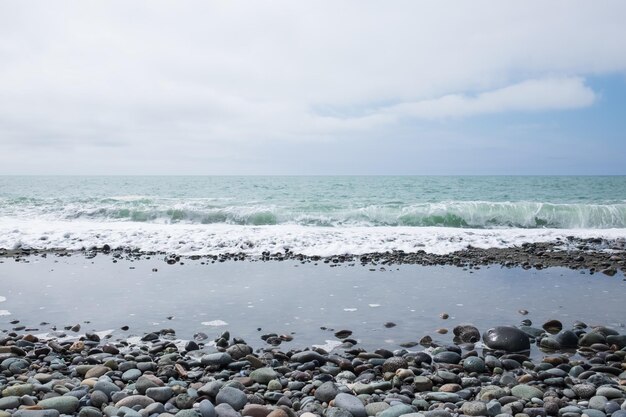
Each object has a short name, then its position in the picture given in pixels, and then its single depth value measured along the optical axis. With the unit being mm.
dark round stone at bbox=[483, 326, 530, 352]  5719
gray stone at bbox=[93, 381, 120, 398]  4348
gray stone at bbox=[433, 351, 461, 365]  5328
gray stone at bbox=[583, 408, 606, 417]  3887
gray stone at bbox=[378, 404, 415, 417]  3875
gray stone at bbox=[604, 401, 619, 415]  3977
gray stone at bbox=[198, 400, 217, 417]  3898
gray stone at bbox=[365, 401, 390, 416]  3979
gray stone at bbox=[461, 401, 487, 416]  3967
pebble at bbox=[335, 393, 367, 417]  3939
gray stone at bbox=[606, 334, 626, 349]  5730
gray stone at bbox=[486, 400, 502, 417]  3967
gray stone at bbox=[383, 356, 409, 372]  5008
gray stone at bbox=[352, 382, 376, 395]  4461
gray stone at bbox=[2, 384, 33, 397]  4201
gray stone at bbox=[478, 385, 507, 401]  4301
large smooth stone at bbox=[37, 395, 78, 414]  3975
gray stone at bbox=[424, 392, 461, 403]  4307
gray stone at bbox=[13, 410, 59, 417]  3764
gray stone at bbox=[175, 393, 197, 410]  4098
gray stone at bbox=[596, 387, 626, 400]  4254
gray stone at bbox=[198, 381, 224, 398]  4294
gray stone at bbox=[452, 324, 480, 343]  6075
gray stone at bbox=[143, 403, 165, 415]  3933
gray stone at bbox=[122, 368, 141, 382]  4727
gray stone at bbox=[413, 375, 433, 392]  4594
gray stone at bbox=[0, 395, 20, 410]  3969
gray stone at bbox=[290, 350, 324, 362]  5242
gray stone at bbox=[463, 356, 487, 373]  5096
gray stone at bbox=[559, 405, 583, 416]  3920
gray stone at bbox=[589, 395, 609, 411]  4061
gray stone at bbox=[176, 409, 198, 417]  3840
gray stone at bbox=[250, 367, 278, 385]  4723
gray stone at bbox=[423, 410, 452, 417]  3871
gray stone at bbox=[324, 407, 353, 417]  3855
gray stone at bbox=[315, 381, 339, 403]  4285
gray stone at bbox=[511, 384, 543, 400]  4324
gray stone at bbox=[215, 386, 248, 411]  4117
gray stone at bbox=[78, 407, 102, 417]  3867
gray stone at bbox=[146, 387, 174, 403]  4242
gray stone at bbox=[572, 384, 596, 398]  4363
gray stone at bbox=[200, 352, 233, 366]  5133
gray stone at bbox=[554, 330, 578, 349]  5863
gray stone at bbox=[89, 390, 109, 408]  4160
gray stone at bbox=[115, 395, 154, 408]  4082
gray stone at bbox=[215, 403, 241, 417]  3904
